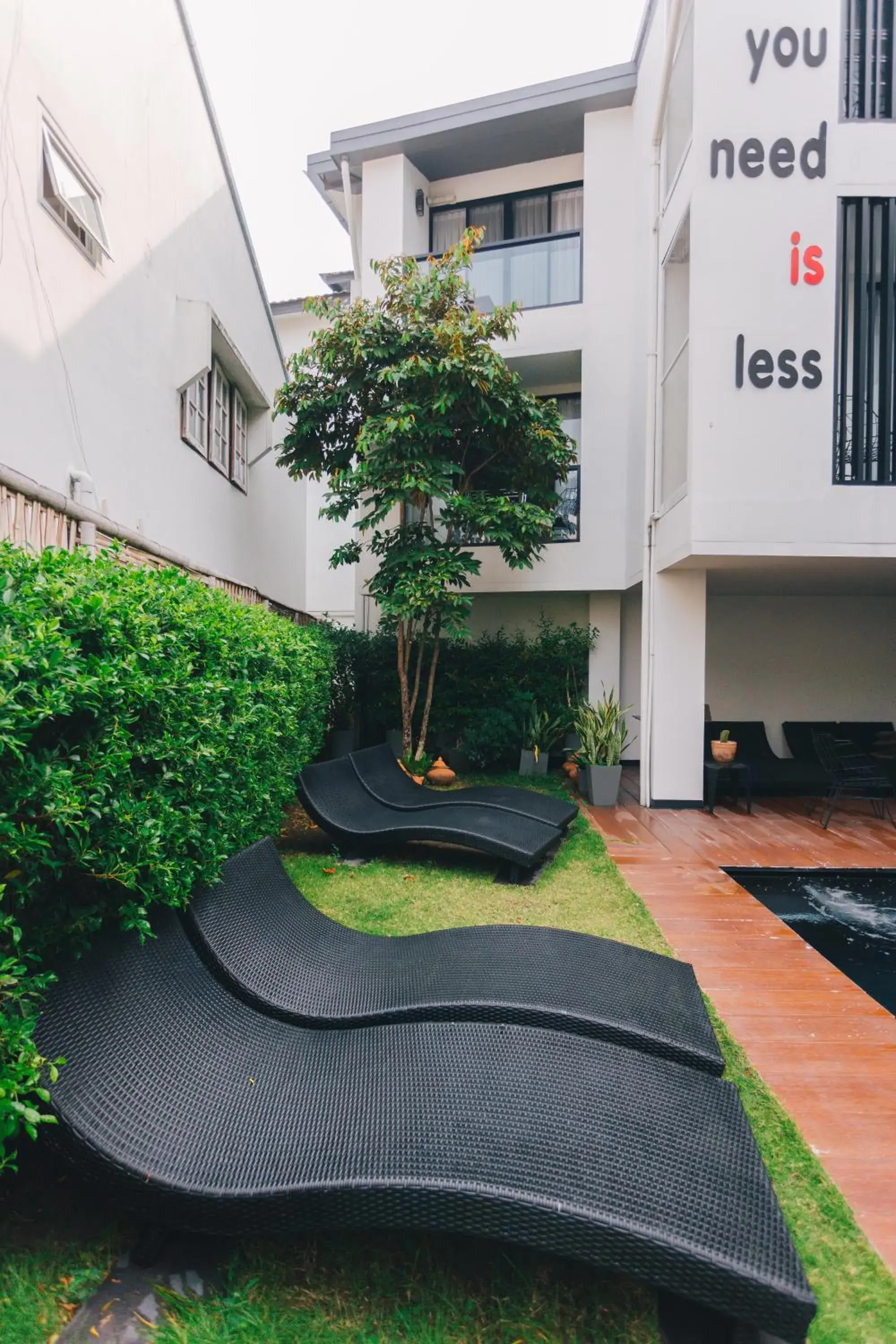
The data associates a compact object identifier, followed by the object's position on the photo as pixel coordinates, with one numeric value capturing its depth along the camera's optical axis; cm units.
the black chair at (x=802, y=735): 1098
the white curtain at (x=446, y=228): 1222
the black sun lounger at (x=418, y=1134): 162
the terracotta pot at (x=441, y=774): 912
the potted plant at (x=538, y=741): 1034
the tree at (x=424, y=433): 820
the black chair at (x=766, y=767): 911
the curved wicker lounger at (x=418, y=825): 538
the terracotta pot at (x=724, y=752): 835
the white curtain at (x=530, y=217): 1184
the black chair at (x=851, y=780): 782
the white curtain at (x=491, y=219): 1202
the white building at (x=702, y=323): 704
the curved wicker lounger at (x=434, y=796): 646
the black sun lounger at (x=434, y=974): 258
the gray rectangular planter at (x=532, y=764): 1038
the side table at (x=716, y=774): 826
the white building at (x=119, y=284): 433
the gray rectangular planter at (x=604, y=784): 855
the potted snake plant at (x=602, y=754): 857
